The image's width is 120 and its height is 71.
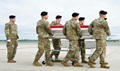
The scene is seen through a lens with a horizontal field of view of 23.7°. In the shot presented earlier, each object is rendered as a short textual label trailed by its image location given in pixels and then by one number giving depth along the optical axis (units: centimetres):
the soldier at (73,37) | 898
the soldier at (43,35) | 913
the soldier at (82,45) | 1008
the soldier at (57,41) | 1055
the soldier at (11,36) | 1042
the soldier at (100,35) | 856
